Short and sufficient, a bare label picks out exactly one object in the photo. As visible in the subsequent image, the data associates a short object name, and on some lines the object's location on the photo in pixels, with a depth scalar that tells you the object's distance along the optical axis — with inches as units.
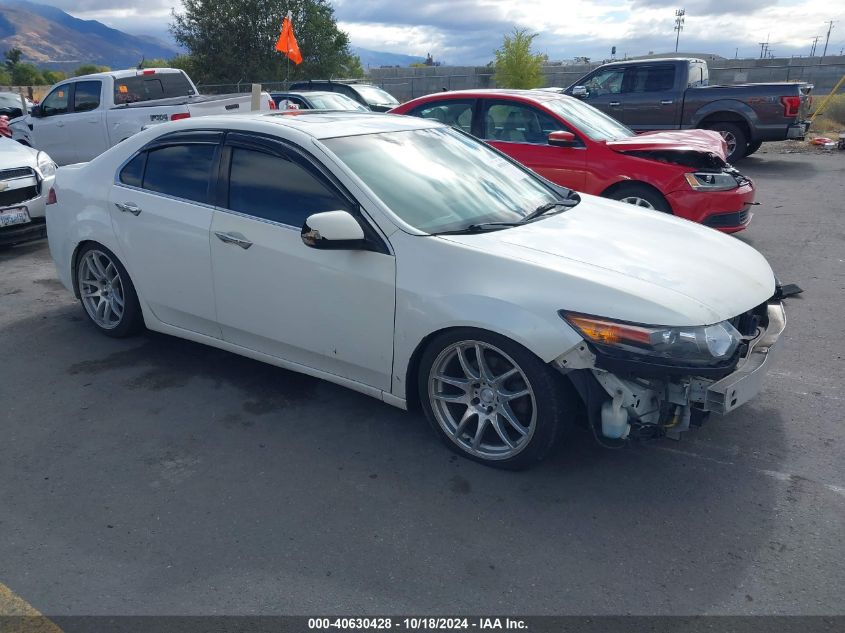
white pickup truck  433.7
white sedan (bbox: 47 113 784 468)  124.1
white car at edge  300.2
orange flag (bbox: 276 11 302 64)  601.2
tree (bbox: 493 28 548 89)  1204.5
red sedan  280.7
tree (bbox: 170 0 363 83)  1295.5
